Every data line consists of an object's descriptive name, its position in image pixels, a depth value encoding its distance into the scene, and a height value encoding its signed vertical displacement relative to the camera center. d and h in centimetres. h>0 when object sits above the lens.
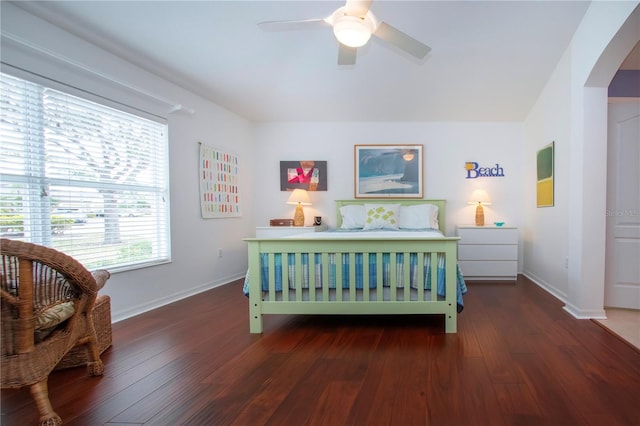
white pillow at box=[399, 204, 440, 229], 381 -13
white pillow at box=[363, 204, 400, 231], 380 -11
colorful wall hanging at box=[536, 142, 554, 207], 319 +33
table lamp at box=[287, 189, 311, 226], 416 +11
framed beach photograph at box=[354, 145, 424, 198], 422 +51
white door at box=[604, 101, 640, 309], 252 -2
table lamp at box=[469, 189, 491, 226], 395 +8
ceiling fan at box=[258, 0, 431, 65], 161 +103
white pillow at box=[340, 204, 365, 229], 398 -12
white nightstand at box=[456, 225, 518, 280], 363 -56
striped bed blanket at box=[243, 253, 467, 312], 223 -48
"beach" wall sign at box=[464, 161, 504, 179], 411 +49
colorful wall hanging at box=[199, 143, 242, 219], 346 +31
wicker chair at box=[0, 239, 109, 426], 116 -41
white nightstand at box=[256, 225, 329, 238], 391 -28
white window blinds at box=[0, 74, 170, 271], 194 +25
